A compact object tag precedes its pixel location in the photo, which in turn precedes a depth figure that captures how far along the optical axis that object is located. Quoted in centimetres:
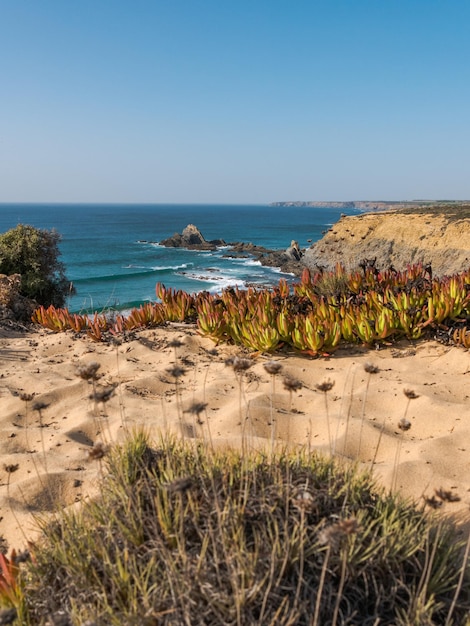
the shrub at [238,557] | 185
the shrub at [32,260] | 1098
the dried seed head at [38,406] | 303
